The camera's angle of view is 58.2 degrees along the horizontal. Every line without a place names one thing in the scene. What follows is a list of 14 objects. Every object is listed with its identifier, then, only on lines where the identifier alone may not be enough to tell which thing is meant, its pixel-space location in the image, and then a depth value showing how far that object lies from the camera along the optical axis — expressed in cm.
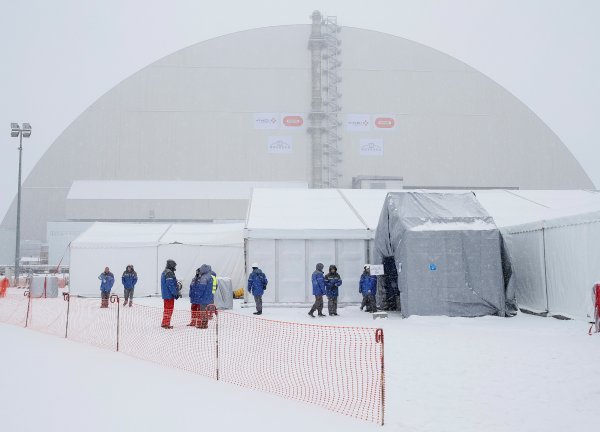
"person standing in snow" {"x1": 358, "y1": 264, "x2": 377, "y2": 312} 1411
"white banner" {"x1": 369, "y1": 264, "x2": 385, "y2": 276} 1384
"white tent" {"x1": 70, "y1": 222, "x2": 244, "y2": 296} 2052
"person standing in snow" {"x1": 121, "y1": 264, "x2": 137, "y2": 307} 1608
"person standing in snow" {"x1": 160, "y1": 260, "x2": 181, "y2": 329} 1128
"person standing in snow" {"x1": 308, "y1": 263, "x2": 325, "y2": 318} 1362
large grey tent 1318
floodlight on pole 2557
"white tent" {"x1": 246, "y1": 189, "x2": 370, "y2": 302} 1609
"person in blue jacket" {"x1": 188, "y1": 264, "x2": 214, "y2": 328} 1180
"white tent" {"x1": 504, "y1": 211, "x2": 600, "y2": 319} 1173
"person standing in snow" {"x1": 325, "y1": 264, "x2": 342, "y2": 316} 1394
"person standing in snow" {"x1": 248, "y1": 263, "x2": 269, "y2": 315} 1391
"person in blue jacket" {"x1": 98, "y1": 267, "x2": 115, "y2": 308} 1620
